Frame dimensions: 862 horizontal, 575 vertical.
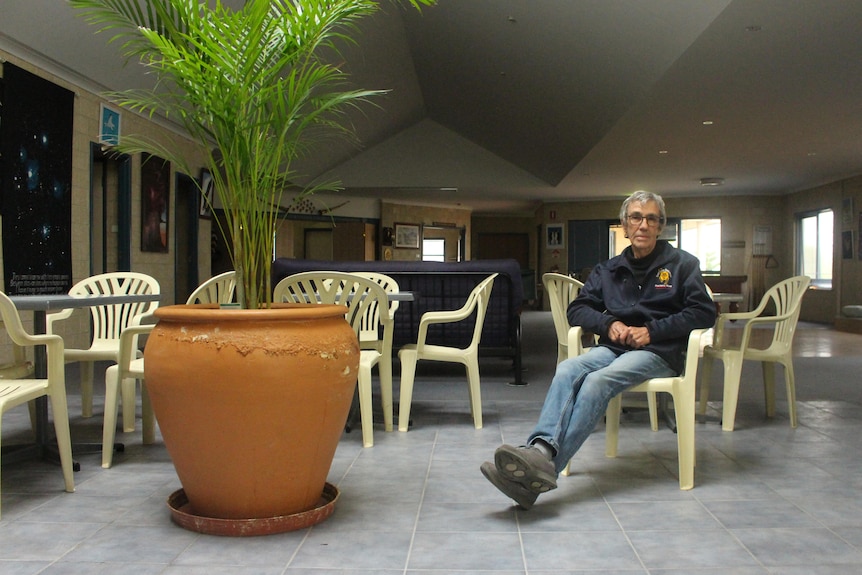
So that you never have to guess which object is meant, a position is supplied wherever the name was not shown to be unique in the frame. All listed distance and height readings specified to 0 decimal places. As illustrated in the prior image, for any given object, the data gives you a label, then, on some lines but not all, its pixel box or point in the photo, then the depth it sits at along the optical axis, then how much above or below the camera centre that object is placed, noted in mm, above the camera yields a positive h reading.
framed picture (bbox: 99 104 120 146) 6875 +1486
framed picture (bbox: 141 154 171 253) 7922 +867
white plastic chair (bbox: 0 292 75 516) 2361 -333
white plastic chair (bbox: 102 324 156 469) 2943 -360
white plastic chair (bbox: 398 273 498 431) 3623 -335
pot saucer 2146 -685
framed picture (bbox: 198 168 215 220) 9352 +1252
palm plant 2168 +575
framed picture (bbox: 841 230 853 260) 11461 +643
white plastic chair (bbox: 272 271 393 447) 3012 -64
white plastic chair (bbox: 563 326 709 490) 2641 -396
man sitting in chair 2336 -186
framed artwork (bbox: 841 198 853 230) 11461 +1129
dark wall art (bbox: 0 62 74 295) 5434 +776
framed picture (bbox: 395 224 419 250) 16266 +1070
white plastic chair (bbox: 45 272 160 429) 3574 -167
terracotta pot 2068 -318
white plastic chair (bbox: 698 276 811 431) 3627 -324
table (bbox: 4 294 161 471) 2963 -535
